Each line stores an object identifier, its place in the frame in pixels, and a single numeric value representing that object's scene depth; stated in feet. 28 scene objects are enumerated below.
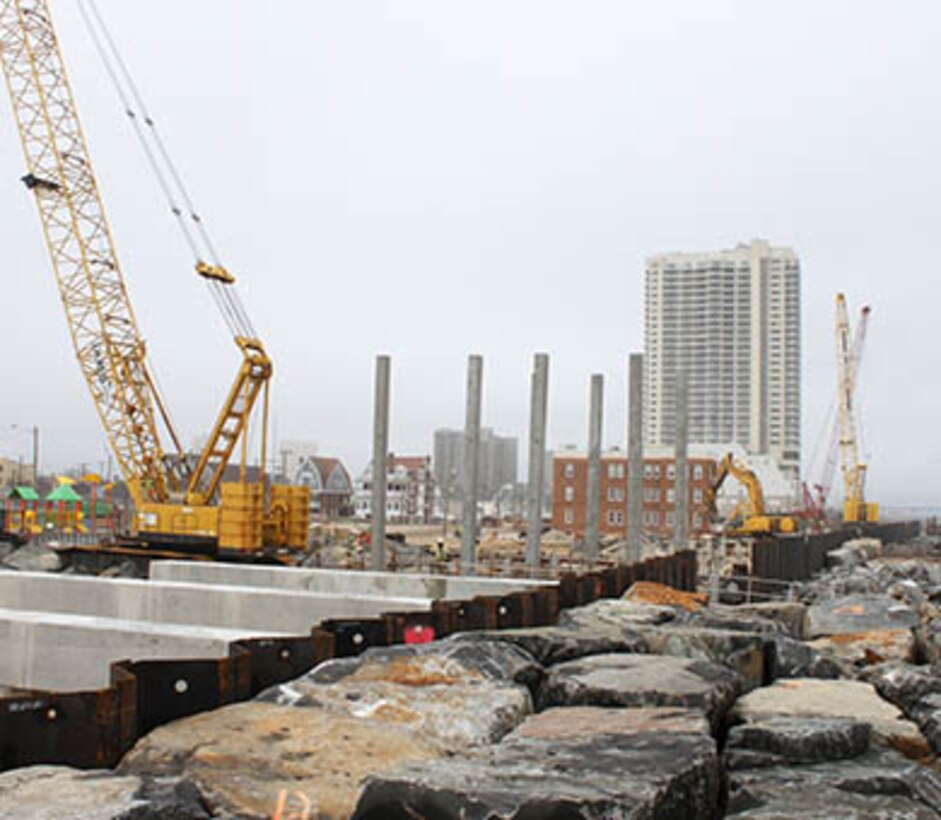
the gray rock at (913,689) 17.99
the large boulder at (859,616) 36.19
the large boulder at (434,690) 15.93
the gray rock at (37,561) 73.77
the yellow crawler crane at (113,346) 88.22
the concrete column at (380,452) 62.23
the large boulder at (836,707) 16.28
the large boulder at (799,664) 22.75
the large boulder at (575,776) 10.62
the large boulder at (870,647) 27.58
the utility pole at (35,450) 199.09
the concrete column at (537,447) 63.36
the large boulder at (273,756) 12.26
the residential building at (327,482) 328.47
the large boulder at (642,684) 16.70
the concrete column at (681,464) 65.31
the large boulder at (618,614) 27.17
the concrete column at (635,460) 62.54
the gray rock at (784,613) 37.14
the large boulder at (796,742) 14.60
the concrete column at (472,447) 63.41
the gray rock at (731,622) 27.68
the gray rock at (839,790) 12.00
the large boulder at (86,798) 10.76
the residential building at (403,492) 336.90
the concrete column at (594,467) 64.69
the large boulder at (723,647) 21.75
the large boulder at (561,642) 21.95
